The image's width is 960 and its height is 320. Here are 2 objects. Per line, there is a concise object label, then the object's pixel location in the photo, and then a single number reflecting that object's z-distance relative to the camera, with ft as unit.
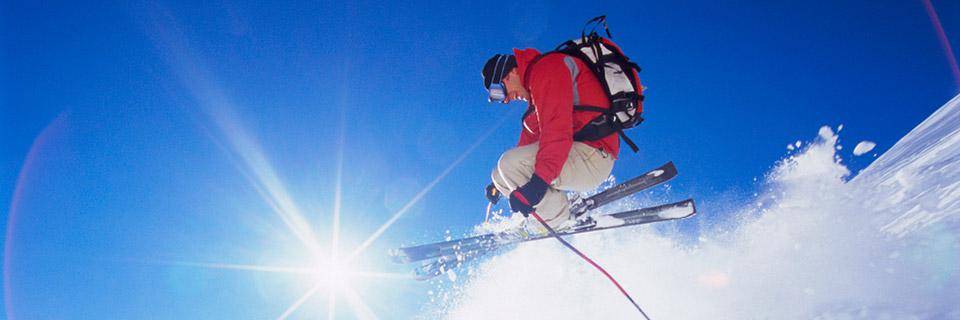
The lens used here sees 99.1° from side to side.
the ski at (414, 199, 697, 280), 18.31
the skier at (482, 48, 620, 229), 11.18
